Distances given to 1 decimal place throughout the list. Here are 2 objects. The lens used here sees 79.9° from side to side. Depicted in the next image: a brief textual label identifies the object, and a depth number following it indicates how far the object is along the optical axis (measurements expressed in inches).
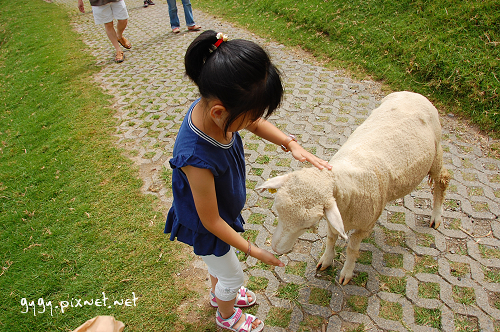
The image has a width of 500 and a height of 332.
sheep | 80.0
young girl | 56.9
